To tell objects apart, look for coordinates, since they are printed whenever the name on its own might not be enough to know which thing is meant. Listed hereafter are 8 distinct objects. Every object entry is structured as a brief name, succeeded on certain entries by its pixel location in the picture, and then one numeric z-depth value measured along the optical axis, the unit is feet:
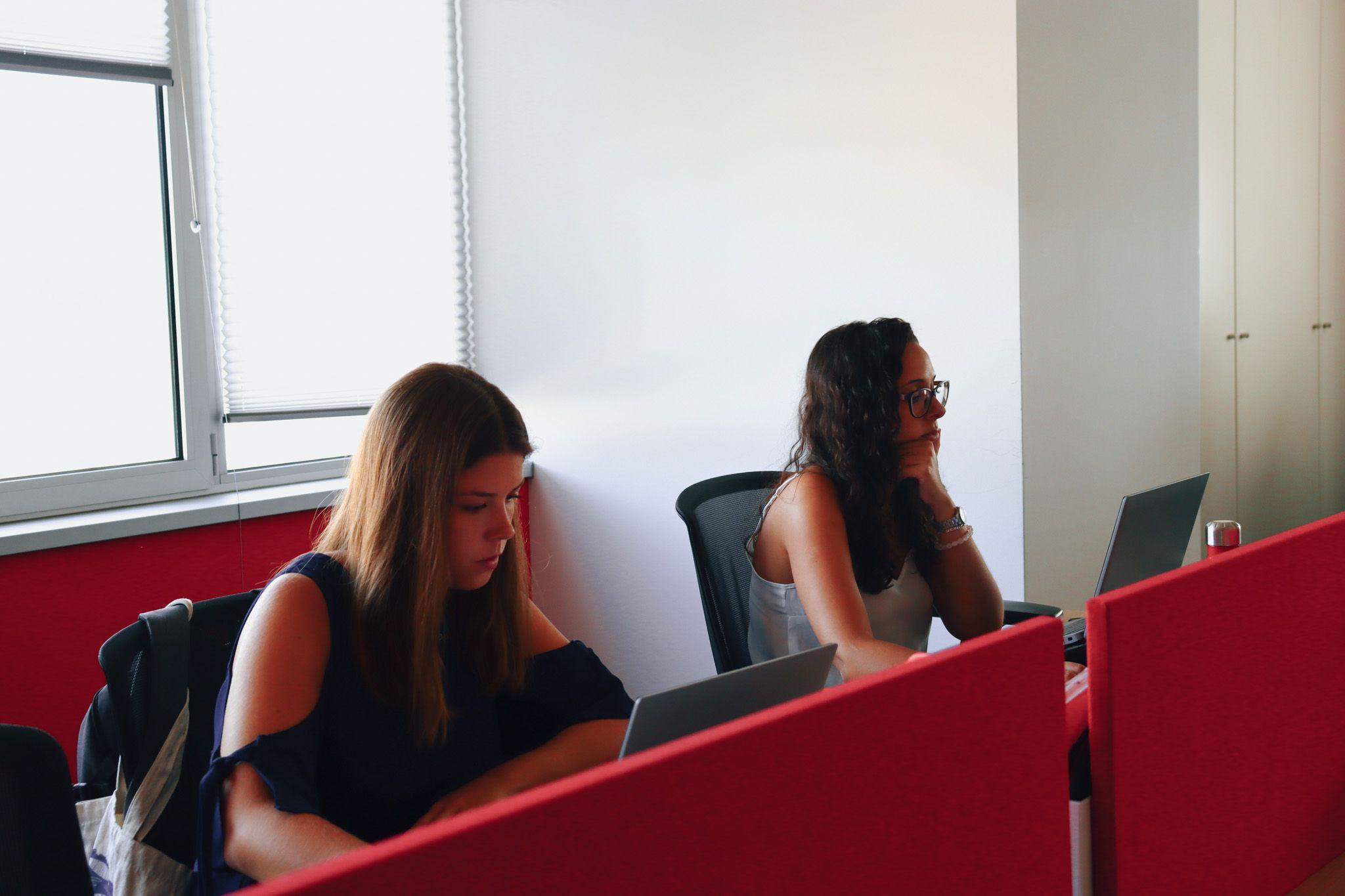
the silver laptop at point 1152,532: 5.54
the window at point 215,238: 8.41
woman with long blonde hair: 3.84
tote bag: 3.85
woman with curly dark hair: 6.09
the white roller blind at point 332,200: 9.71
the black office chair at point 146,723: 4.00
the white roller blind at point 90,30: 8.18
